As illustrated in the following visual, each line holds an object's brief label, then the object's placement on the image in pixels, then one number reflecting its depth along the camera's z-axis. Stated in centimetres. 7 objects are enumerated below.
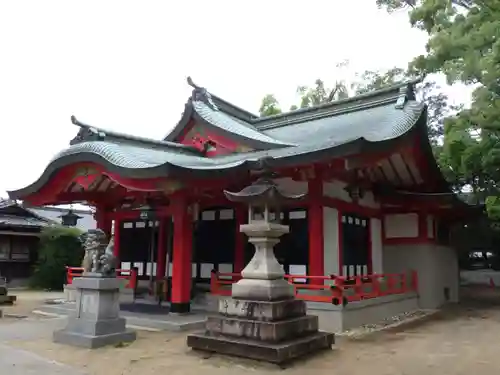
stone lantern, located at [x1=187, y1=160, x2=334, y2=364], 710
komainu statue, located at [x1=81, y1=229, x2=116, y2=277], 852
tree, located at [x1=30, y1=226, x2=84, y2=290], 2223
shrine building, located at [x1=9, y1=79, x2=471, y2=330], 1047
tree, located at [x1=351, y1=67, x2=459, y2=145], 2680
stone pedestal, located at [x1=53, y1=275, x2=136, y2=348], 820
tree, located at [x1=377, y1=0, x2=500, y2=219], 1071
